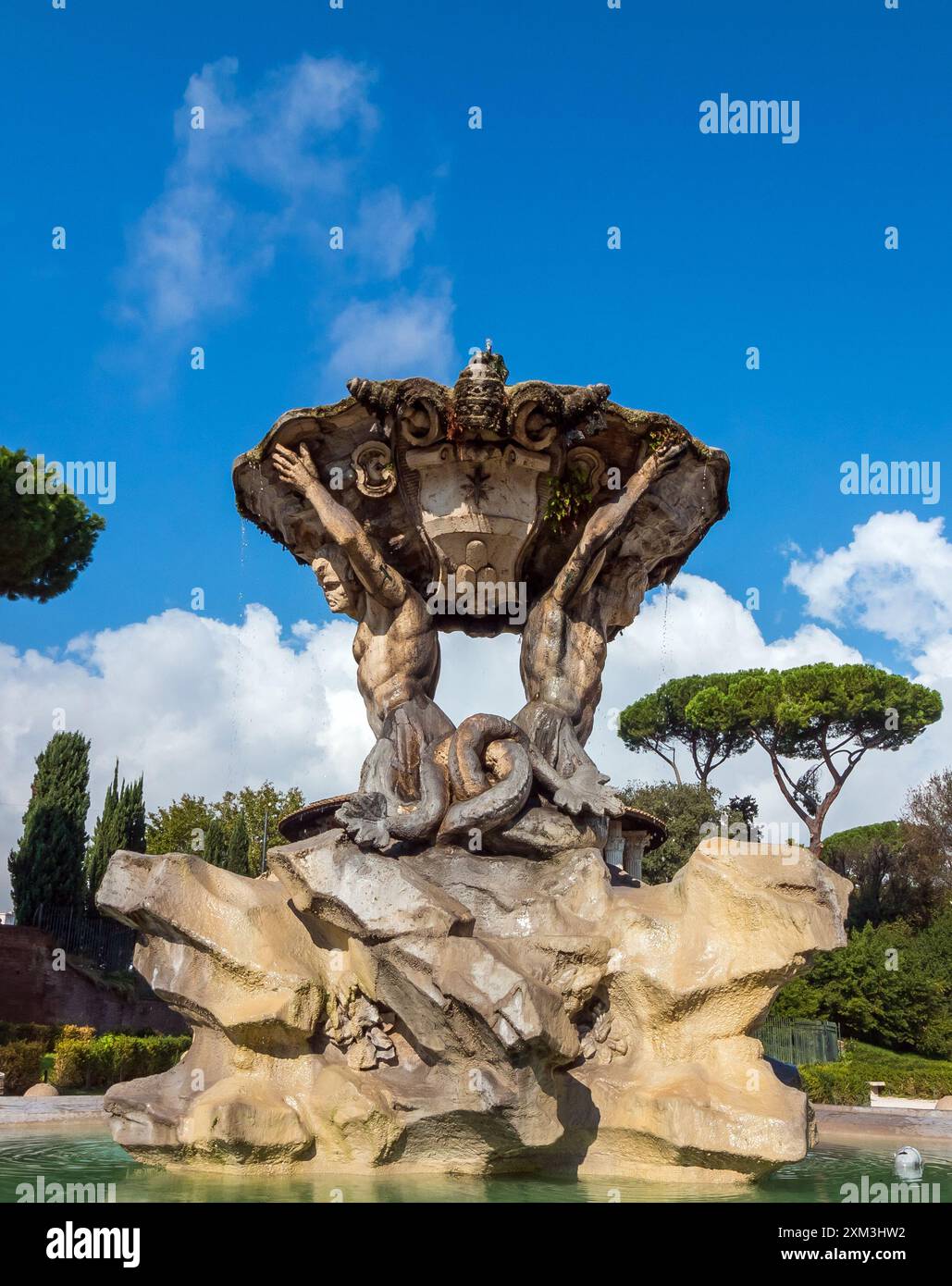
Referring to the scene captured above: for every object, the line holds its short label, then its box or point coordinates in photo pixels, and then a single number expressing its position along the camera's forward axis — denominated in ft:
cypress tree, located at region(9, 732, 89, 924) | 95.55
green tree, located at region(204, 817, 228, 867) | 98.43
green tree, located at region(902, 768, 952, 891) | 116.39
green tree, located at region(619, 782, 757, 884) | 106.22
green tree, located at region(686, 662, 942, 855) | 115.65
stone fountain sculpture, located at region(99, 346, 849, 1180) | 19.36
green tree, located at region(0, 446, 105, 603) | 64.49
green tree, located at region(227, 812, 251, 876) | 97.35
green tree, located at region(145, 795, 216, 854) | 111.34
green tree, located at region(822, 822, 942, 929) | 114.32
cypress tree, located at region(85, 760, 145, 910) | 107.55
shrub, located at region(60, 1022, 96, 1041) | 61.77
